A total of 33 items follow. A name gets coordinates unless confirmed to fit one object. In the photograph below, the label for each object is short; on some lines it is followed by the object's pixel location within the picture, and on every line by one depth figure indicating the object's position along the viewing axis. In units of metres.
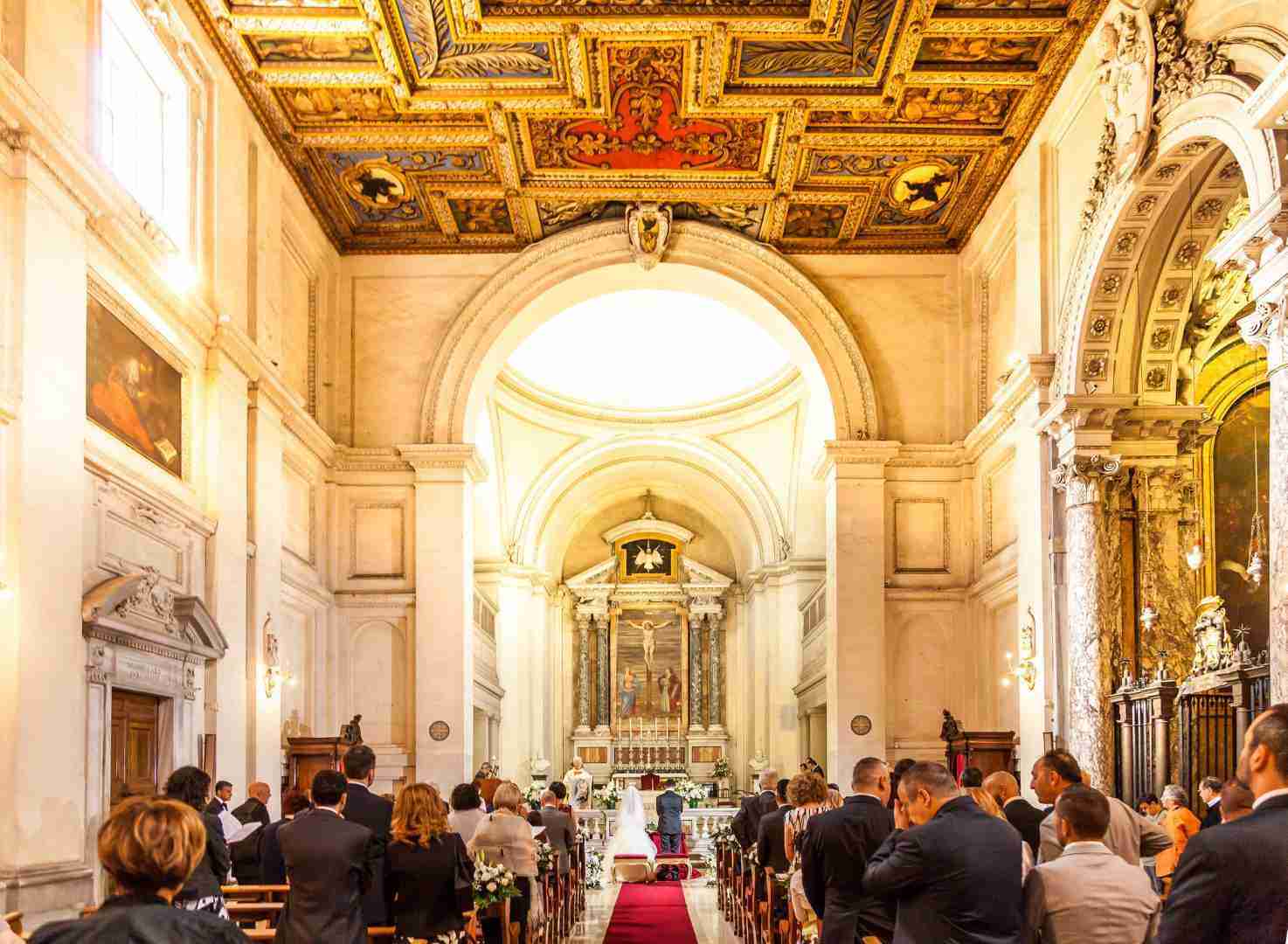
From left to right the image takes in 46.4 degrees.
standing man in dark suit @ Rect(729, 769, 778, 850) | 15.23
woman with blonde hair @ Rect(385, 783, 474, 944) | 8.02
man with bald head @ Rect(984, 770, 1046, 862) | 8.62
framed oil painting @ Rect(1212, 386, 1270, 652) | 18.97
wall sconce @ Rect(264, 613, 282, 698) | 17.22
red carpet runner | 16.16
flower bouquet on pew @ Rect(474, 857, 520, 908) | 10.74
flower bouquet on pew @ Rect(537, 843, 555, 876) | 13.81
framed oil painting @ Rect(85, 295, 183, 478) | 12.22
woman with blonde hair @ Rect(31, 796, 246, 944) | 3.67
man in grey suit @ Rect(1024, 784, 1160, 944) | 5.39
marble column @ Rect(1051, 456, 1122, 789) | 15.12
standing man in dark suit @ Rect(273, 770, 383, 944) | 7.22
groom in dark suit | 23.88
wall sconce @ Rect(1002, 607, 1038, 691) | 16.91
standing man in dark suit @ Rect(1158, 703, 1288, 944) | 4.28
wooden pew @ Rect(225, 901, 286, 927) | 9.32
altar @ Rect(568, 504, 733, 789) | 38.31
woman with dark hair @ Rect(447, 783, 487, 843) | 11.44
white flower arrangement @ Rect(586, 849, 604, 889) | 22.33
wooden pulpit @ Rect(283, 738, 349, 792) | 18.25
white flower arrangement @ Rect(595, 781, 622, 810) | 30.35
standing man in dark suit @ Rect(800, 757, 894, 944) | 7.34
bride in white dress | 24.00
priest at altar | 30.67
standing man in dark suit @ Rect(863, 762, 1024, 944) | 5.53
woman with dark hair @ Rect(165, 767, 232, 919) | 7.05
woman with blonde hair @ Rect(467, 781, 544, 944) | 11.55
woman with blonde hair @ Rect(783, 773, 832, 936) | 9.58
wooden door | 12.69
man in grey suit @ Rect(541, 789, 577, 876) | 15.91
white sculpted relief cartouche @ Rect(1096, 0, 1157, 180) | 13.54
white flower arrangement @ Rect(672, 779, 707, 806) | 29.53
